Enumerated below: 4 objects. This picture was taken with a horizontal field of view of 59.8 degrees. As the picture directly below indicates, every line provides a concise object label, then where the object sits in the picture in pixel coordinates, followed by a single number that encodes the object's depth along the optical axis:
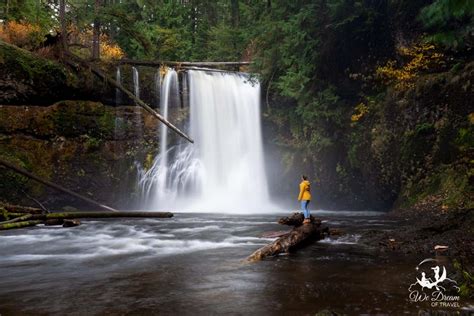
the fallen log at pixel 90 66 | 22.47
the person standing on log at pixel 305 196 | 12.16
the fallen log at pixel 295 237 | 8.67
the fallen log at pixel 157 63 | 24.70
